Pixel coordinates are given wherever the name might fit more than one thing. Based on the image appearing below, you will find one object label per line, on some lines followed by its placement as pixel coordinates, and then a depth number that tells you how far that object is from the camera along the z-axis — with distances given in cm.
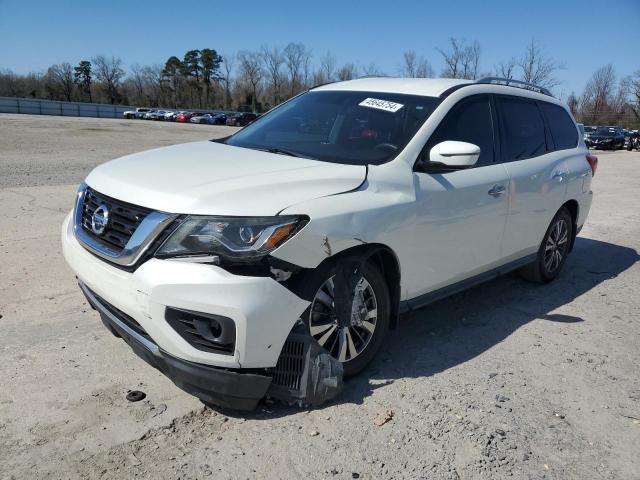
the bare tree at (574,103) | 6738
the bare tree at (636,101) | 6756
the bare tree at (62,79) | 10538
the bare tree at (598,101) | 6725
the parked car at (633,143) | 3688
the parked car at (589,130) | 3629
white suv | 268
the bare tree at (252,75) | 10575
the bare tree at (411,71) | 5493
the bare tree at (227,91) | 10769
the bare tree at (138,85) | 11087
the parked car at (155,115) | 7469
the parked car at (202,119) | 6756
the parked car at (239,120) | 6141
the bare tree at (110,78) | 10869
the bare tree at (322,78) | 8494
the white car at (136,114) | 7554
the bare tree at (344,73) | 7700
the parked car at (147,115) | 7554
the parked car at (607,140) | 3497
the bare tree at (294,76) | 9519
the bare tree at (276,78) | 9980
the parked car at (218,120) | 6644
